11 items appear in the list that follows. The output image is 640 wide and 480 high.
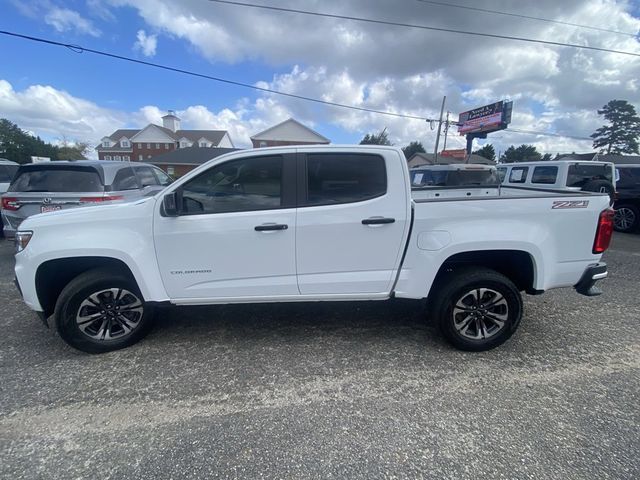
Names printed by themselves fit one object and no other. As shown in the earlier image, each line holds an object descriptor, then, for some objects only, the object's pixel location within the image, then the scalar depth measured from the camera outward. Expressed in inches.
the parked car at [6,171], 318.5
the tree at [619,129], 2397.9
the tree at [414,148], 3137.3
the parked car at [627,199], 361.1
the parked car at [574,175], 354.9
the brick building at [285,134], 1936.5
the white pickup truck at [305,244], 114.6
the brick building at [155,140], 2447.1
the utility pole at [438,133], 1241.0
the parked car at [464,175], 368.5
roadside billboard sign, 1144.8
